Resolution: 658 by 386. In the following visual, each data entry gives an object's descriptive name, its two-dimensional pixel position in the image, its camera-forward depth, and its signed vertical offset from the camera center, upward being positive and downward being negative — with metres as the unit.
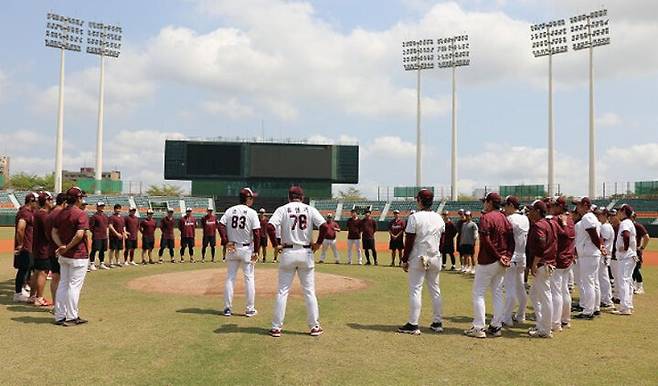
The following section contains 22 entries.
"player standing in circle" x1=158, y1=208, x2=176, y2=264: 19.42 -1.30
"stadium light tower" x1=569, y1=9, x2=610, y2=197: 44.03 +14.66
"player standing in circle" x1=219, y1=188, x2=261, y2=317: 9.22 -0.76
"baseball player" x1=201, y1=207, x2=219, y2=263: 19.72 -1.13
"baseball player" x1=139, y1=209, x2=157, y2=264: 18.89 -1.21
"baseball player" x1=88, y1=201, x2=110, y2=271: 16.17 -0.96
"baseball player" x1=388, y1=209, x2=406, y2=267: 19.31 -1.23
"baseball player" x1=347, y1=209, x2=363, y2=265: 20.13 -1.26
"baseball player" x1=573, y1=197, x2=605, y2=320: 9.60 -1.05
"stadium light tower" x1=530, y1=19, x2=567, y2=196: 45.75 +14.83
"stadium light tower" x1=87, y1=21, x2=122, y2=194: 52.88 +15.93
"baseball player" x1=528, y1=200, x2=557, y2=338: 8.08 -1.01
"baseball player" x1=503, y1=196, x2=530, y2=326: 8.89 -0.85
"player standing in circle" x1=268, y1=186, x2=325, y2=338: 7.79 -0.80
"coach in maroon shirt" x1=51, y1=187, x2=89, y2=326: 8.42 -1.02
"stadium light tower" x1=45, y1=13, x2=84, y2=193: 50.22 +15.73
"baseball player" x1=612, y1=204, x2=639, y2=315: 10.51 -1.06
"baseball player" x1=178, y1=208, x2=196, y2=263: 19.86 -1.25
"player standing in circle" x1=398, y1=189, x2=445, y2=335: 8.02 -0.74
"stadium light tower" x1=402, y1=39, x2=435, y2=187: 56.66 +16.47
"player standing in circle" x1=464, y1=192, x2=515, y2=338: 7.97 -0.90
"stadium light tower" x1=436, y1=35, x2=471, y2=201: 53.53 +15.89
